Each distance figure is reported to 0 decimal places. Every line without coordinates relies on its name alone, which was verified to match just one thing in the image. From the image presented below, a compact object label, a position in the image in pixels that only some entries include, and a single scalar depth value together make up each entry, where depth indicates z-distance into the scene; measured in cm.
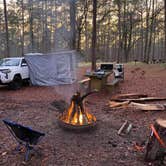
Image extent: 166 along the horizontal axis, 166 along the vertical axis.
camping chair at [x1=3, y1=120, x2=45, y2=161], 315
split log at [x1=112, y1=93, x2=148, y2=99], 747
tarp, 1094
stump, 321
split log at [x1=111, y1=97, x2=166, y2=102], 677
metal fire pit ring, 423
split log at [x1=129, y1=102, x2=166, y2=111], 587
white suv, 959
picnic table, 845
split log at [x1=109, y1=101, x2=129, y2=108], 634
